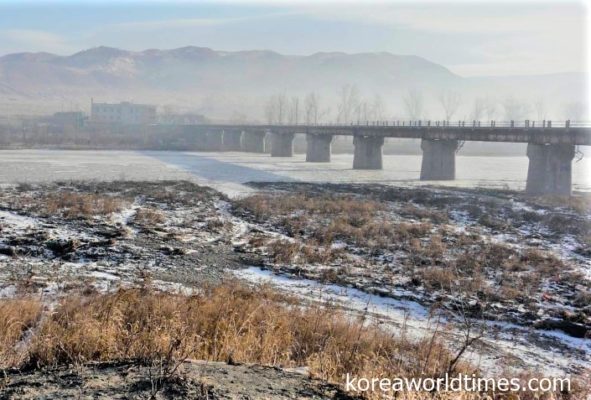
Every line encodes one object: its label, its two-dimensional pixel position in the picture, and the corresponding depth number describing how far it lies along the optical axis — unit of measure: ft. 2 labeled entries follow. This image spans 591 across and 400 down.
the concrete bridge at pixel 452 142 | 155.63
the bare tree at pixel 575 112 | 607.37
